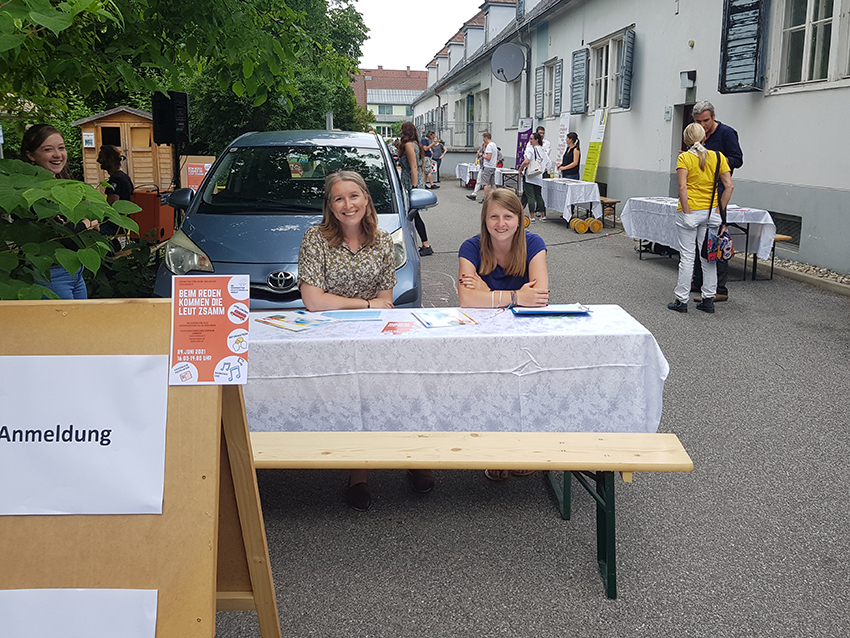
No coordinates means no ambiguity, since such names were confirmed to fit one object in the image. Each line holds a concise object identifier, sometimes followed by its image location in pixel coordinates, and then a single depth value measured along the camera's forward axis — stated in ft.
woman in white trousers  25.30
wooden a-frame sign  6.50
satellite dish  79.56
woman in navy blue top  14.32
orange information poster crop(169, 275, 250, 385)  6.64
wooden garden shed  74.54
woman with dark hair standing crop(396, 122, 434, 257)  40.45
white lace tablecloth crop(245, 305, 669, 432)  11.64
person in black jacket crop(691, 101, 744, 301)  27.66
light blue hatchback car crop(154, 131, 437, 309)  17.85
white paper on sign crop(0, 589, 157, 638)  6.48
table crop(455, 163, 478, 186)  88.20
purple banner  73.15
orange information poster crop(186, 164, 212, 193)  49.88
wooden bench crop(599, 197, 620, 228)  50.72
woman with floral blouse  14.76
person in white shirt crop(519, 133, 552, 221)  54.54
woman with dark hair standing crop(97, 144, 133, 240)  30.94
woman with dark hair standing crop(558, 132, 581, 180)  56.65
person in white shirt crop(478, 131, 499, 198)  72.74
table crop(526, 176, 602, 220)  49.42
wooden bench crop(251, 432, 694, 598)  10.03
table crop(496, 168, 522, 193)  67.56
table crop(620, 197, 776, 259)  30.66
